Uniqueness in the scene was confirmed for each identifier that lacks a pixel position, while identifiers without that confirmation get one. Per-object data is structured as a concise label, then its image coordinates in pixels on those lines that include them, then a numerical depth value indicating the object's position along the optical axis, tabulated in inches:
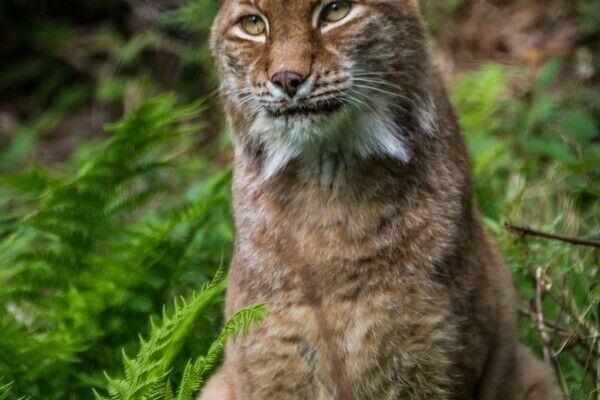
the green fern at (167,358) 303.7
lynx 313.6
